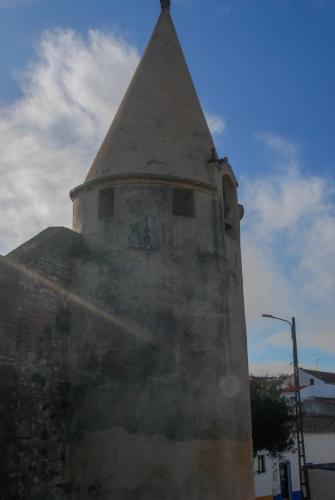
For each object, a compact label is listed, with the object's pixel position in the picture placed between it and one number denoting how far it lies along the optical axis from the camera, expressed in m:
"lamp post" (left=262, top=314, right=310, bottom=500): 17.75
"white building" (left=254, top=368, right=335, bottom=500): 23.03
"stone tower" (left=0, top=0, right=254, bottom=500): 8.82
